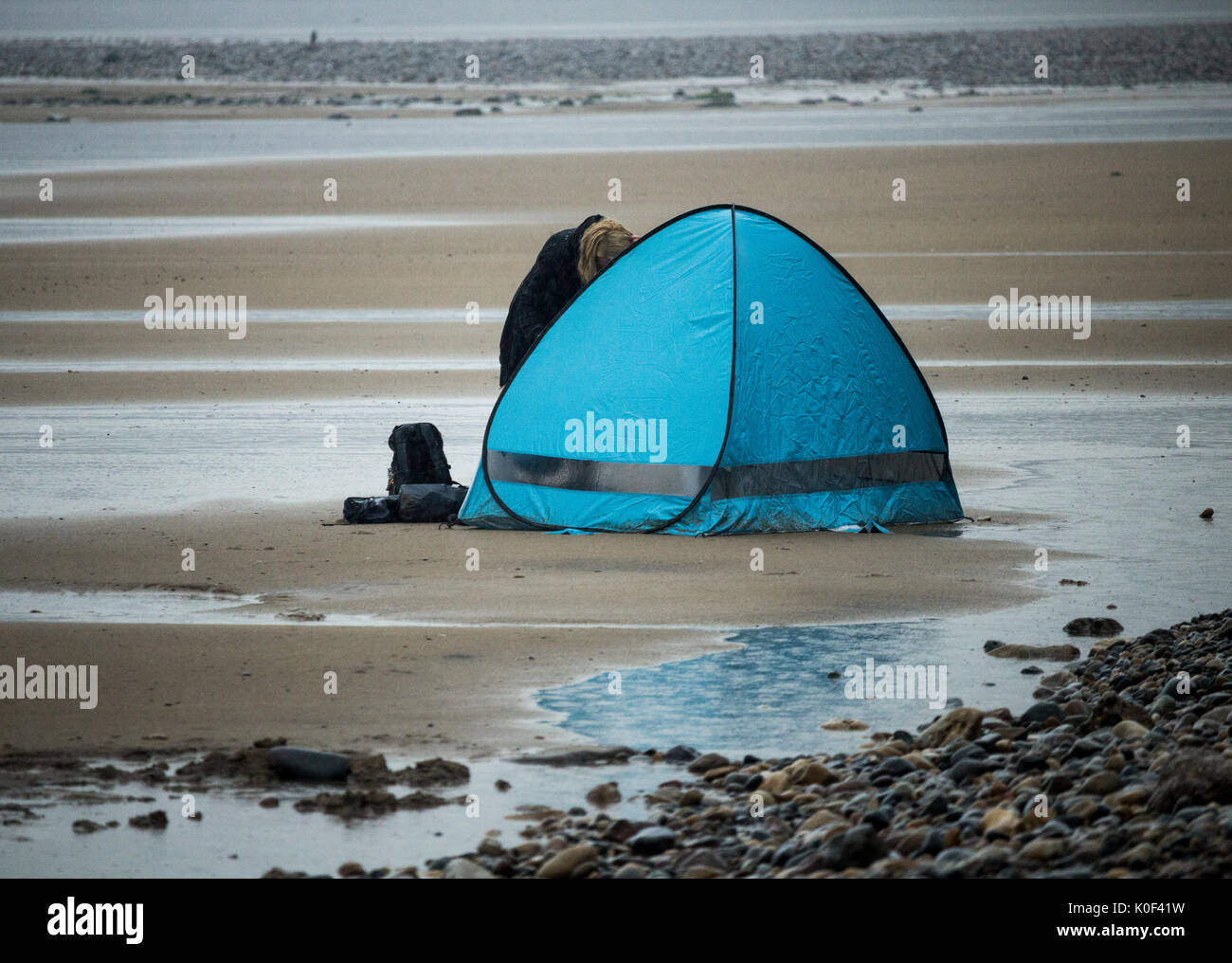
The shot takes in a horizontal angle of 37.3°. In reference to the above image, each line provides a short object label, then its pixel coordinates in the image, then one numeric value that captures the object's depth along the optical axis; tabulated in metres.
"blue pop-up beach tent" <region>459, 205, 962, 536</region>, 11.98
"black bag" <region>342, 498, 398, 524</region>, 12.44
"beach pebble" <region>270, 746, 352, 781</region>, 7.45
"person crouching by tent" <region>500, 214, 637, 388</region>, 12.71
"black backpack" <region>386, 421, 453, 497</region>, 12.59
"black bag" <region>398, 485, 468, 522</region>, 12.55
